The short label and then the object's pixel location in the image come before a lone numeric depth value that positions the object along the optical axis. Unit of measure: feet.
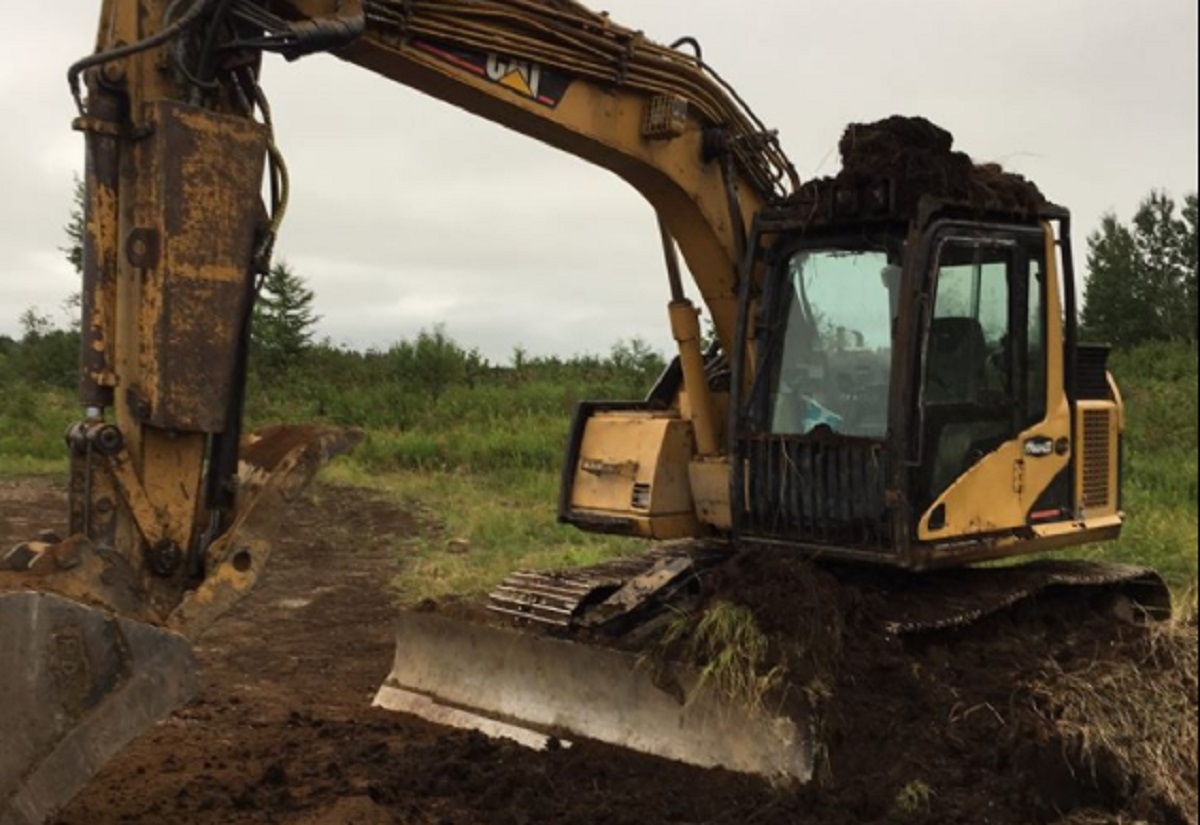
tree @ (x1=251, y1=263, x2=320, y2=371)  85.61
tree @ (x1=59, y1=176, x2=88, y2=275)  69.96
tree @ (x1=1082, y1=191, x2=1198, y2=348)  101.04
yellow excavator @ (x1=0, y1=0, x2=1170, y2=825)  14.89
